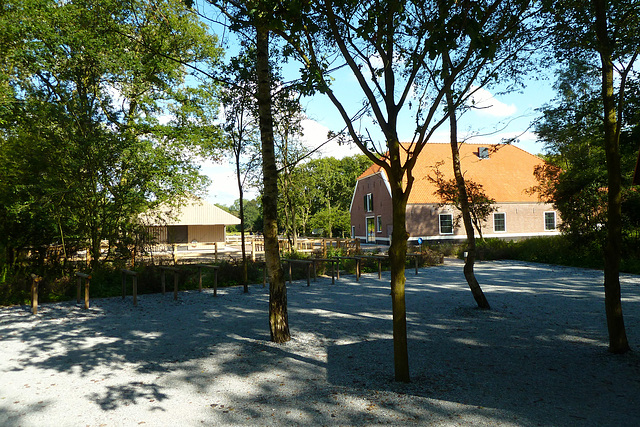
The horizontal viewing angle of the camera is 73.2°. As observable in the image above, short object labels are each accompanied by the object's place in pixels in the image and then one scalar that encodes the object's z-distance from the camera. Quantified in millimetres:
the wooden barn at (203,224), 38344
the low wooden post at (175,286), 11836
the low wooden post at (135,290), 11348
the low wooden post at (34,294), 10352
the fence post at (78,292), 11719
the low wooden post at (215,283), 12484
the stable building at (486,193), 32312
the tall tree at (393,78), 4984
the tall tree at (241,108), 8039
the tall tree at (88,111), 13578
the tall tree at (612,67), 6188
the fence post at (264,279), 14523
